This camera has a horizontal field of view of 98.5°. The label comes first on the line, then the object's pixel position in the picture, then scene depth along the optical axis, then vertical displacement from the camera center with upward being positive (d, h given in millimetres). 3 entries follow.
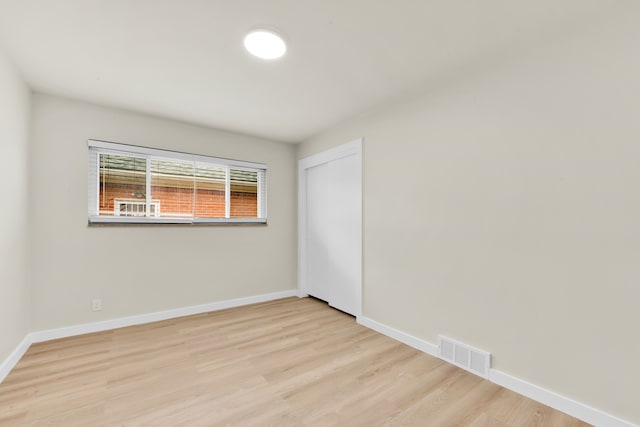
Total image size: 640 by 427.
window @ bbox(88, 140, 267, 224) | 3012 +350
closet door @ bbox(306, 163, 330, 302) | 3893 -241
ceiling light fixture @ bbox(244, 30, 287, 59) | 1838 +1196
